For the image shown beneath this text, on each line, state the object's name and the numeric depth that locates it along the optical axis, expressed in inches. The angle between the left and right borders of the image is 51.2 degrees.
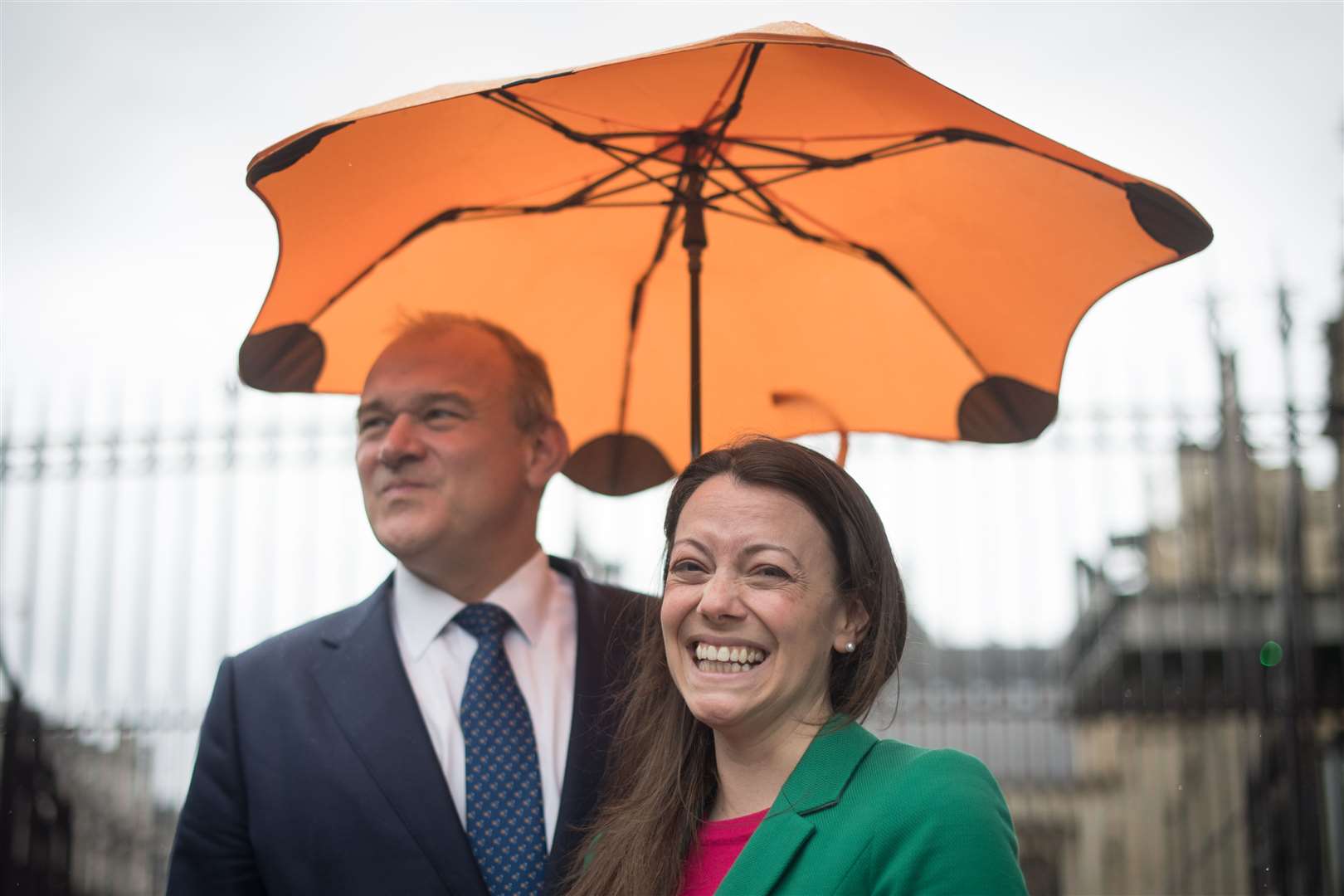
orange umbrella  108.9
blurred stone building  337.7
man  112.3
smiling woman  88.0
